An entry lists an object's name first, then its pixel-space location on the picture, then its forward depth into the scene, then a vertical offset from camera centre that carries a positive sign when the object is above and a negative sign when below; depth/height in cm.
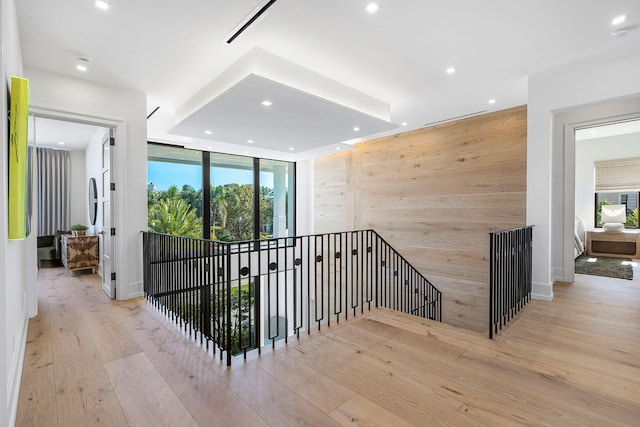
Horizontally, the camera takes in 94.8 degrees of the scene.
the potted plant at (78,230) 587 -37
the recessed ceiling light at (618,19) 255 +167
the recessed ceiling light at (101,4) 237 +169
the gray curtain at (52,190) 702 +53
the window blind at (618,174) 648 +80
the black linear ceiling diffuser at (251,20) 231 +164
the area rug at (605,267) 502 -107
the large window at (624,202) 697 +19
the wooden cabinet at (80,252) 541 -76
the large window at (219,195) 613 +40
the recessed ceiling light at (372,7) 237 +166
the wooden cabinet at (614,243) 625 -74
